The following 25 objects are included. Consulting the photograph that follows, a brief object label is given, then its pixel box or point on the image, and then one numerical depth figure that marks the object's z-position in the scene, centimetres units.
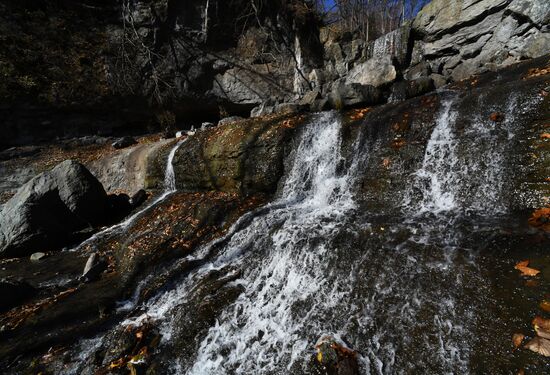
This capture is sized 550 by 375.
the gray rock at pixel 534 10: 795
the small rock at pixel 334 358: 283
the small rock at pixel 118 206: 923
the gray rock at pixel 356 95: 843
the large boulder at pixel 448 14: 992
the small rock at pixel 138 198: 964
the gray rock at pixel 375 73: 1040
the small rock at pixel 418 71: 1100
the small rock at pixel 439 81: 928
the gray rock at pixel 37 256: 711
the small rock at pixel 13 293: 502
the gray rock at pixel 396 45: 1254
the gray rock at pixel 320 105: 908
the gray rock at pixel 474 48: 1001
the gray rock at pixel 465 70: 955
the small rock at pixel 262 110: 1320
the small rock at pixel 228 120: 1259
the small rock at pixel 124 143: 1375
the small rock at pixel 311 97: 1125
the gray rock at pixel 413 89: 902
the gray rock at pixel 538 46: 759
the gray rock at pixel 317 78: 1541
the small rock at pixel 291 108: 1009
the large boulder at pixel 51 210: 740
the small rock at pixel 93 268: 562
